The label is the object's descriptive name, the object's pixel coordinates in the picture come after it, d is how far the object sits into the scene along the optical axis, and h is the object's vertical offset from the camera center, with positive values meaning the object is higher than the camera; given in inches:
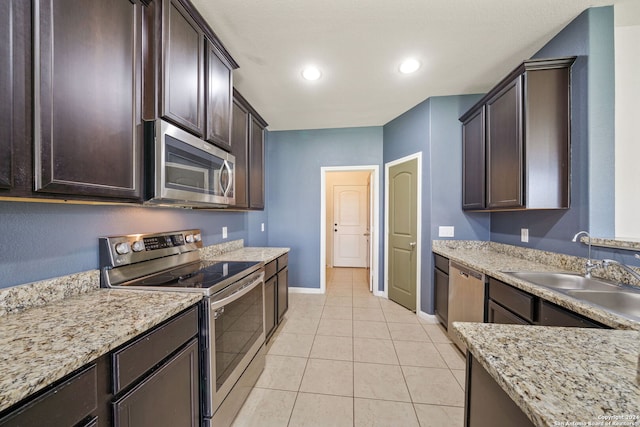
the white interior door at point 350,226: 212.7 -13.3
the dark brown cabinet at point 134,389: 23.1 -22.8
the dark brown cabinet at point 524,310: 43.4 -21.9
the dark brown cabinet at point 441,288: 93.0 -32.5
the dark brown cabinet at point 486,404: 22.4 -21.6
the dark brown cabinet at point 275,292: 85.3 -33.1
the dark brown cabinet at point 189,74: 46.9 +33.4
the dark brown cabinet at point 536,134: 67.4 +24.0
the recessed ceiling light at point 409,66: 81.1 +53.2
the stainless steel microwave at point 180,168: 46.2 +10.2
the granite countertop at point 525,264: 38.6 -16.6
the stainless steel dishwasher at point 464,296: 72.2 -28.9
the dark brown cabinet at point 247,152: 84.9 +24.4
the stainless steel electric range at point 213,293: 47.4 -19.7
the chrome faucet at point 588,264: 56.2 -12.9
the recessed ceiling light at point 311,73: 85.1 +53.2
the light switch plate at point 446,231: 105.9 -8.8
